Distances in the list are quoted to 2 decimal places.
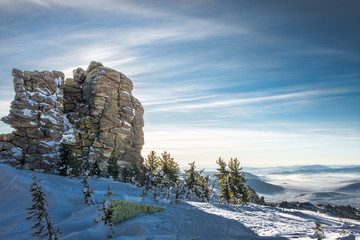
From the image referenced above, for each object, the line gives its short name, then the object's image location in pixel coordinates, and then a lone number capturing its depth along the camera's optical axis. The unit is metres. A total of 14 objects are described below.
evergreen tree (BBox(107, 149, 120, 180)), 67.19
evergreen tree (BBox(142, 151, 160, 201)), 46.44
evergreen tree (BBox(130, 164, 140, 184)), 72.69
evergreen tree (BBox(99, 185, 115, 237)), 13.85
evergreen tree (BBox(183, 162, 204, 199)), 49.66
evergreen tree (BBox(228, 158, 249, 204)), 41.41
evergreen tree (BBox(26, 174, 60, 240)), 12.40
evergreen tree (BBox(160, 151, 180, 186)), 39.47
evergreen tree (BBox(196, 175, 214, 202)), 54.78
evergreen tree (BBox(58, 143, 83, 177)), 54.36
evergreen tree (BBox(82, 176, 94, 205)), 21.72
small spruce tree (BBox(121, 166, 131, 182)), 71.81
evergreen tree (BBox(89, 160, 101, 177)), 65.06
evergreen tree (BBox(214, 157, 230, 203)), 43.43
